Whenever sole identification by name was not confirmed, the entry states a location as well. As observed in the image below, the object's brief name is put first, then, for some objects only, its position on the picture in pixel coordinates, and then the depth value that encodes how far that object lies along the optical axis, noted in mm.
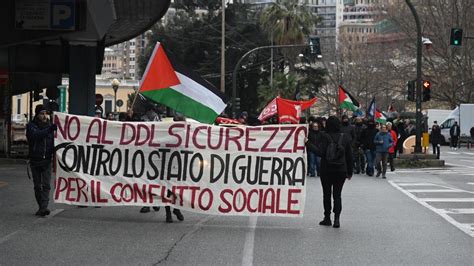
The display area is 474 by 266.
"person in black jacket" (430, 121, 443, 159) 33206
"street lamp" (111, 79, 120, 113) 41975
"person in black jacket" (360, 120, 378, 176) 22297
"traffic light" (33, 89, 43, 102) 34325
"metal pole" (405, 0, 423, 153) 27422
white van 46906
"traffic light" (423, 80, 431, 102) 28219
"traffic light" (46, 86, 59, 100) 35184
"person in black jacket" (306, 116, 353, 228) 11234
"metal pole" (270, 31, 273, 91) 61731
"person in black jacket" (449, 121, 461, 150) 45844
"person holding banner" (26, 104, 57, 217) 11578
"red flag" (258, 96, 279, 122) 29558
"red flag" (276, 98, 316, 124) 28422
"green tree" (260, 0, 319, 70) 57844
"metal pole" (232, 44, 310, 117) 39431
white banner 11008
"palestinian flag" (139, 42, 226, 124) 12055
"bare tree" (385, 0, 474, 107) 51281
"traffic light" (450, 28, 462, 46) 27484
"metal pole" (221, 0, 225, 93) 47750
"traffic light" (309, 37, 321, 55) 39312
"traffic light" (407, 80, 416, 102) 28734
